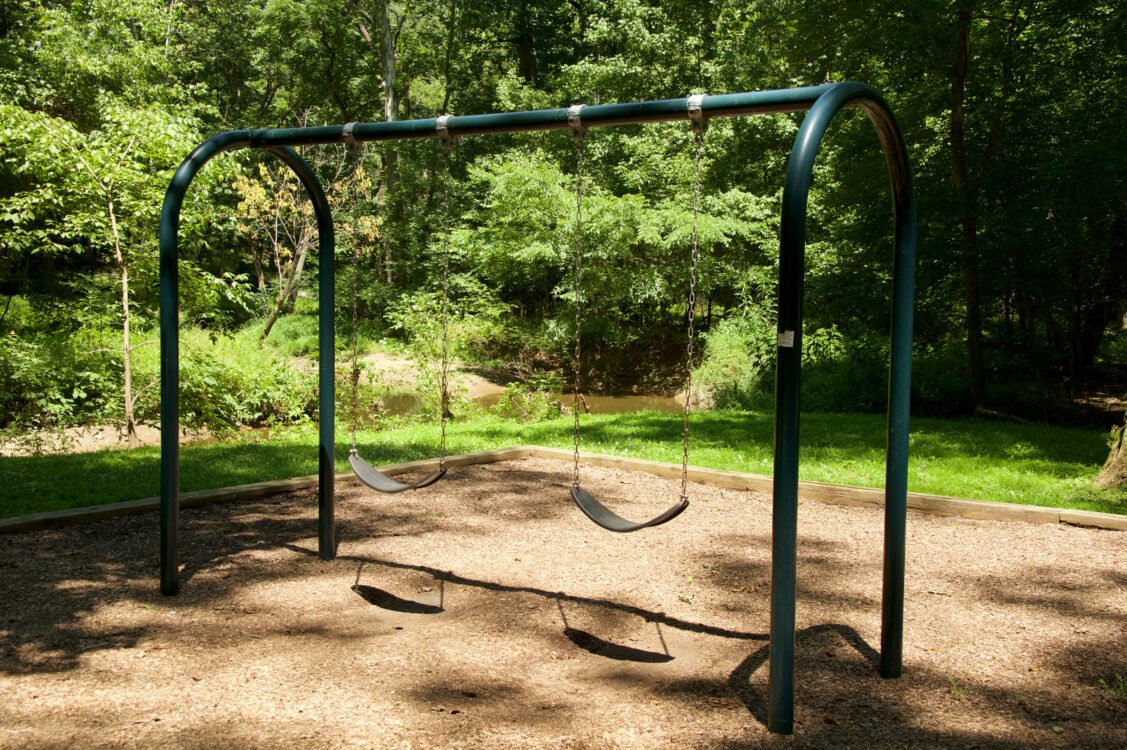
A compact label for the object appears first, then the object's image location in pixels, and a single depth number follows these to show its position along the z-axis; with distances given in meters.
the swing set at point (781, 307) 2.40
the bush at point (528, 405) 10.55
